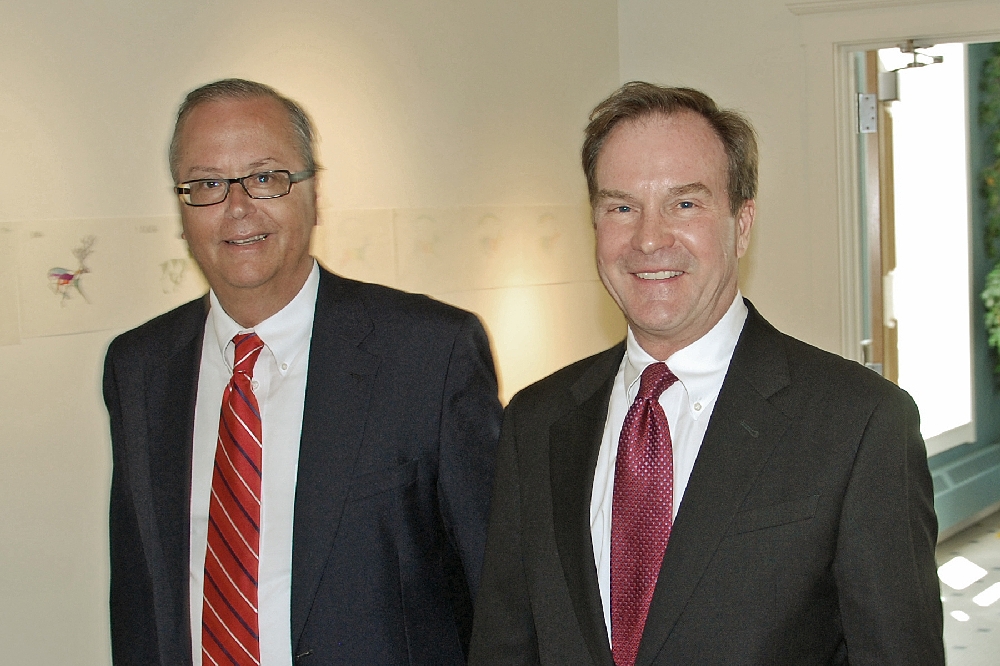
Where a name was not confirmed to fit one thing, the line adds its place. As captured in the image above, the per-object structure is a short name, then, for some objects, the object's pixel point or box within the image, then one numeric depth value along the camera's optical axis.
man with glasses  1.85
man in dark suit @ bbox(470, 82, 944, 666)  1.48
